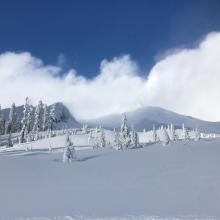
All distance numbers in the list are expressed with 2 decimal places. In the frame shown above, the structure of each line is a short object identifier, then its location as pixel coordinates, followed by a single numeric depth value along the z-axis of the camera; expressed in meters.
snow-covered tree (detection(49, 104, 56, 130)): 98.99
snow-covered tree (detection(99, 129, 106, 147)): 62.44
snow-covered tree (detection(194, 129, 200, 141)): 61.40
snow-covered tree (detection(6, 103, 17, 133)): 99.73
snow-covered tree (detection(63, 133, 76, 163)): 38.42
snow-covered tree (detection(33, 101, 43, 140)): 87.37
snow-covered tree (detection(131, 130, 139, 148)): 56.62
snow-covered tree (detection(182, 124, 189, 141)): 68.65
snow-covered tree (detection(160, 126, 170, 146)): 51.55
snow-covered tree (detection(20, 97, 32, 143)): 81.76
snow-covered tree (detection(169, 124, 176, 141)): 64.82
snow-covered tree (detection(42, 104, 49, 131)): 96.58
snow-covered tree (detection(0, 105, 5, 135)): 96.00
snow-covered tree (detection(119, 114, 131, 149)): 54.72
